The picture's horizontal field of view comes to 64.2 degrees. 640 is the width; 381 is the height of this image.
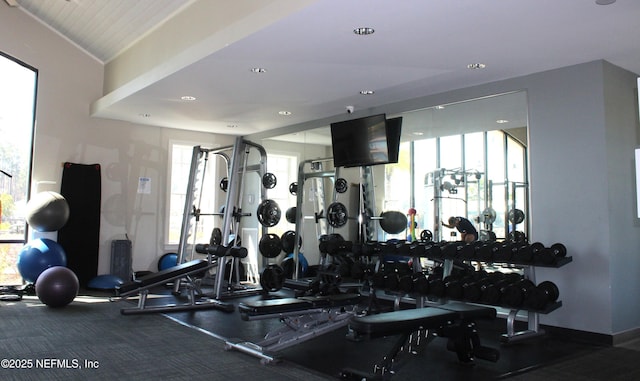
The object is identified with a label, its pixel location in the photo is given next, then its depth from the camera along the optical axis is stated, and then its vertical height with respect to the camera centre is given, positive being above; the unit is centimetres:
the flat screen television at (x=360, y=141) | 528 +87
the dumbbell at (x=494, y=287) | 388 -49
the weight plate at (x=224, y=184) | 685 +50
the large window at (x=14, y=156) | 604 +76
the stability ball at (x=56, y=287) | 477 -64
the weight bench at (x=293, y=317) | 327 -69
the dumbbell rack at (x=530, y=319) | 376 -73
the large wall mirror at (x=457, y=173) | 462 +52
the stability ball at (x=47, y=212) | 557 +8
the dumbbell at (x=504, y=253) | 401 -23
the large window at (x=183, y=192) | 744 +42
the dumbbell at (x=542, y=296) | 372 -53
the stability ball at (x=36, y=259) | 555 -43
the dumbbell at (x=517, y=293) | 378 -51
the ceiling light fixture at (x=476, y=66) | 418 +130
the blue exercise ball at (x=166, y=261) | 712 -57
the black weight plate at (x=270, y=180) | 625 +51
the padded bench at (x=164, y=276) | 460 -52
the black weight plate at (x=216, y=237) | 619 -20
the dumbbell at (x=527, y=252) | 388 -21
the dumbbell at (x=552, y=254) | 377 -22
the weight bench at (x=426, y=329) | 263 -59
